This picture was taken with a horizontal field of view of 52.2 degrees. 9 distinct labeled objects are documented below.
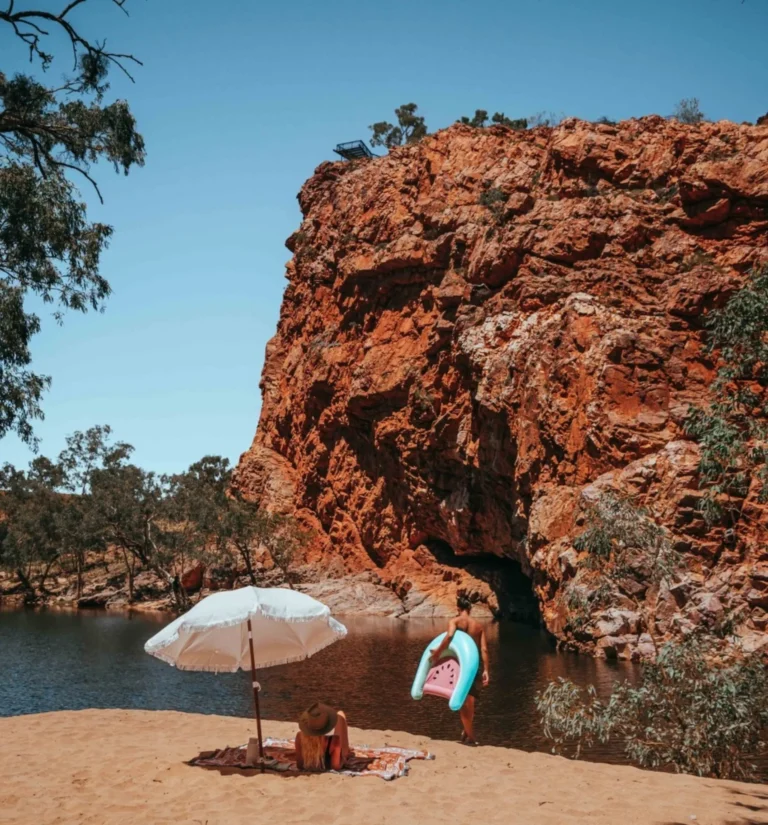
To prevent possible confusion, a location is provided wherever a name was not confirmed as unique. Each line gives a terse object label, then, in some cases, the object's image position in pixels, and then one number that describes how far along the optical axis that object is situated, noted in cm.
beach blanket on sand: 1032
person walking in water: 1186
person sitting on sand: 1041
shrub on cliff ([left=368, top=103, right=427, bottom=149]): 6632
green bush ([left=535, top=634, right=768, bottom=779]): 1095
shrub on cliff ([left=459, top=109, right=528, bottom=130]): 6178
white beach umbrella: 1073
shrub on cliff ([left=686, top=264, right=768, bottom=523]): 1041
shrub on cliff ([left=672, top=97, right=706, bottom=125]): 4242
